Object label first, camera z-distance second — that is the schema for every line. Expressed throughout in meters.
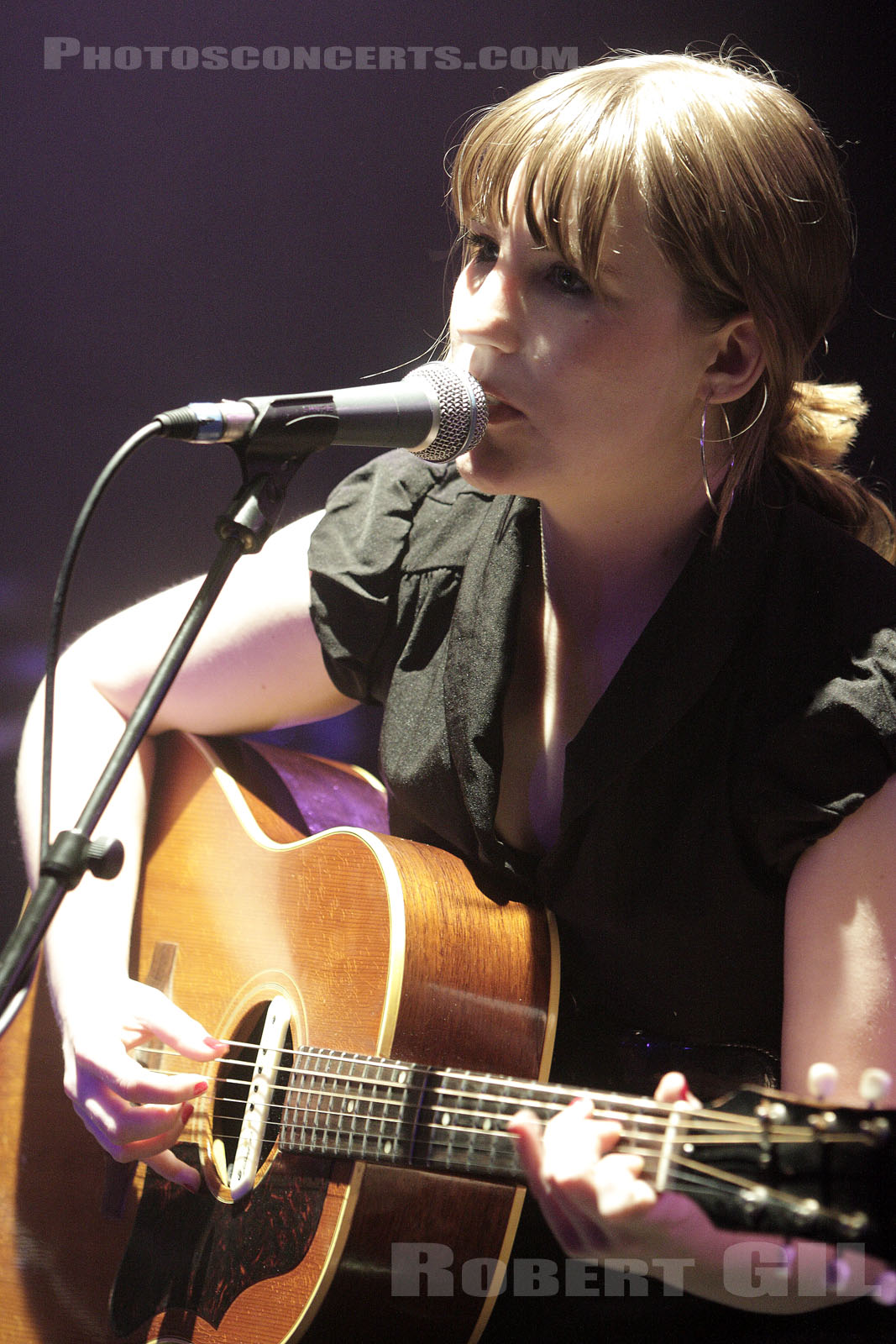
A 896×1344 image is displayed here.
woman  2.53
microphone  2.41
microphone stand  2.41
